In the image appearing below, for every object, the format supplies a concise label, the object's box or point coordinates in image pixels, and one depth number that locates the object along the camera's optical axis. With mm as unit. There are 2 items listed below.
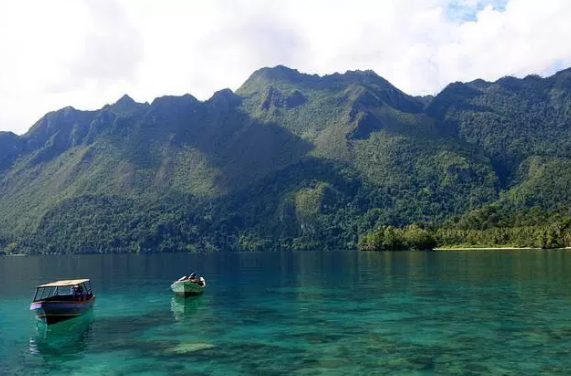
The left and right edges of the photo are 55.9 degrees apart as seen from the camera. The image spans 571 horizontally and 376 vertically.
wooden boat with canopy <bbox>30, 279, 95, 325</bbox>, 52812
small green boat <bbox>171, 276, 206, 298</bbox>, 73875
